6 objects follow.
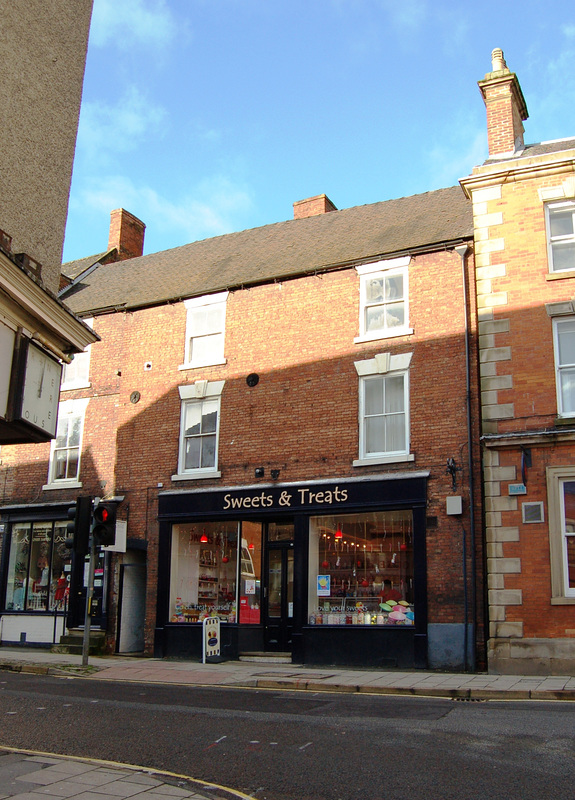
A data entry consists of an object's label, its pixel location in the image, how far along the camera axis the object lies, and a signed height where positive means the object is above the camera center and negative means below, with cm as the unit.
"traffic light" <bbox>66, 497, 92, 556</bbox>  1413 +99
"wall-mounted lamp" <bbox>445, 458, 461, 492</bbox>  1551 +231
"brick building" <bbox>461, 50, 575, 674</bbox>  1393 +355
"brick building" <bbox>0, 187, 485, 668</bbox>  1588 +293
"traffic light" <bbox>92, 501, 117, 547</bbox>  1456 +101
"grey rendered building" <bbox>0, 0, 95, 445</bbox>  771 +403
